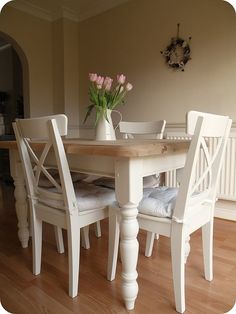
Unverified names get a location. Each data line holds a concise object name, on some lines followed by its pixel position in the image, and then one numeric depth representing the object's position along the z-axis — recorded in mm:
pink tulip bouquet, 1539
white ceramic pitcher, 1600
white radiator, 2170
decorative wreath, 2447
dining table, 987
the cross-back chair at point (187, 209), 999
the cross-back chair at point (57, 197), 1117
